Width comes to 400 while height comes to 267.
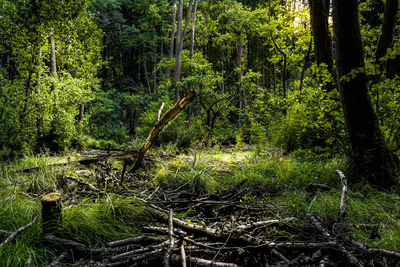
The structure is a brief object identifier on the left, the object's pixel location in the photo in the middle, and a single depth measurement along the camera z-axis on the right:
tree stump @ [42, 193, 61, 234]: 2.00
